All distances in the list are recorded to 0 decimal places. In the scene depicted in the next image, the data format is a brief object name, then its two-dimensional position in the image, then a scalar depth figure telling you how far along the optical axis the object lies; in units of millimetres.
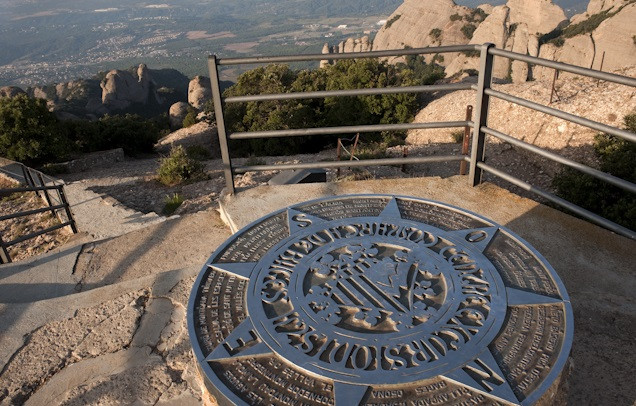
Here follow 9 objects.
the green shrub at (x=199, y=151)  23203
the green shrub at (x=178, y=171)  13109
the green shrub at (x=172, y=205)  9727
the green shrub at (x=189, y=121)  34906
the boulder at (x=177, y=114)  44562
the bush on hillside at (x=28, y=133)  19969
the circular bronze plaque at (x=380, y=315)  2170
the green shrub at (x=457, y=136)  17922
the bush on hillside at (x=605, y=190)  9286
